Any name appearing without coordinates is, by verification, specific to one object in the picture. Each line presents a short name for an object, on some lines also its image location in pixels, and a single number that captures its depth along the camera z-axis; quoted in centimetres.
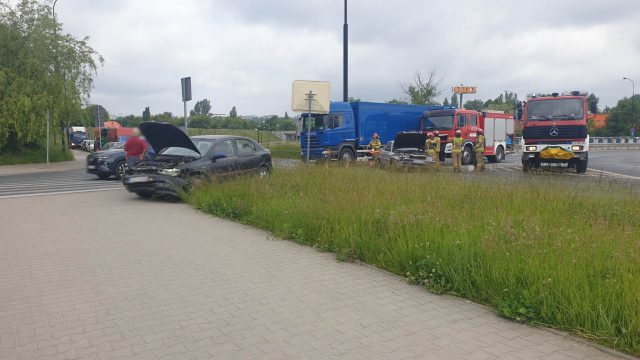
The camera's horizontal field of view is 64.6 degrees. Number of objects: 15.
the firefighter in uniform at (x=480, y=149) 2087
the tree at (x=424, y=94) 3744
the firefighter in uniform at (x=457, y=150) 1988
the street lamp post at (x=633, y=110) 6888
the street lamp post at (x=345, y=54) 2552
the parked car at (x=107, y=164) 1852
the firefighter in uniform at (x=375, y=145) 2137
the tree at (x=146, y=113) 4236
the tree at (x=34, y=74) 2462
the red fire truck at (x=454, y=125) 2347
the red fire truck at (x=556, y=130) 1809
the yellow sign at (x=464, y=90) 5298
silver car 1959
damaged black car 1147
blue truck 2322
